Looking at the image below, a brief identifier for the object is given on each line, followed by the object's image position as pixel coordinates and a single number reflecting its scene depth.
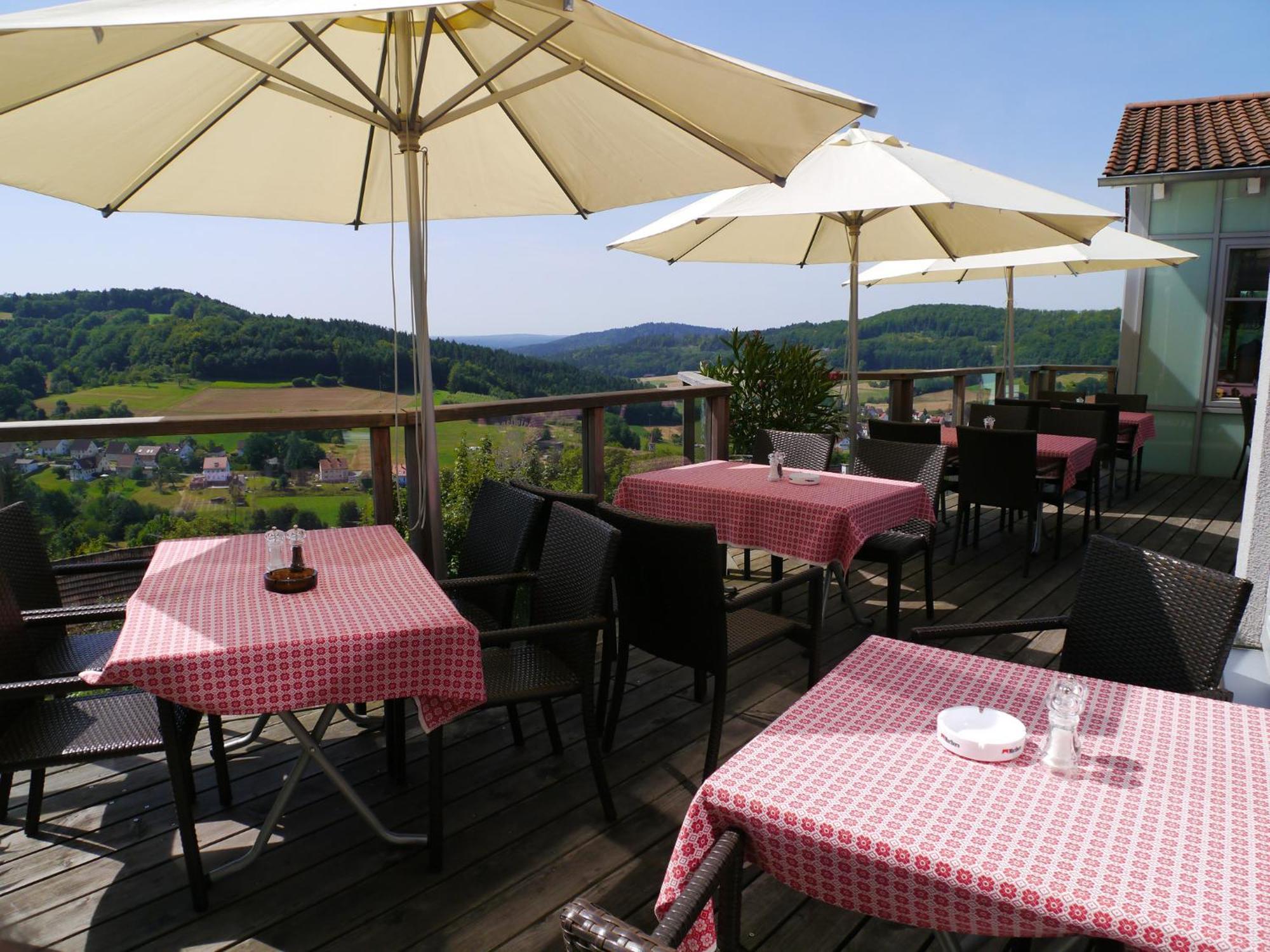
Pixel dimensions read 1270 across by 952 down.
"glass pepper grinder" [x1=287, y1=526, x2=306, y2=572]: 2.53
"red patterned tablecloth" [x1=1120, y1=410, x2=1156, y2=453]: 8.05
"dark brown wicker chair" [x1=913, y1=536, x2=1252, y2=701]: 2.06
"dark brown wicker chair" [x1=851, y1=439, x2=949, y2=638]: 4.18
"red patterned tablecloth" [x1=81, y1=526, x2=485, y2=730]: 2.01
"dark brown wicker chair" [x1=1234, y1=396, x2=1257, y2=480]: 7.91
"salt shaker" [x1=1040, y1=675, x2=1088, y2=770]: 1.46
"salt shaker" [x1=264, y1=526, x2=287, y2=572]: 2.53
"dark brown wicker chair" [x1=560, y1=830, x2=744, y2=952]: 0.95
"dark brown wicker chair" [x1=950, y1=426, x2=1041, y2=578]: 5.51
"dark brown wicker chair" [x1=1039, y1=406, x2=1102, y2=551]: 6.53
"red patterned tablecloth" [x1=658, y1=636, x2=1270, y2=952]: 1.12
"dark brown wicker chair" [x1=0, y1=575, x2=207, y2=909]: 2.15
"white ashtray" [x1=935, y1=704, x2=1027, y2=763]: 1.49
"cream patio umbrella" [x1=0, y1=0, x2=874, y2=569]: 2.65
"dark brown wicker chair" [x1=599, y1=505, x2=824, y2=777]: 2.72
